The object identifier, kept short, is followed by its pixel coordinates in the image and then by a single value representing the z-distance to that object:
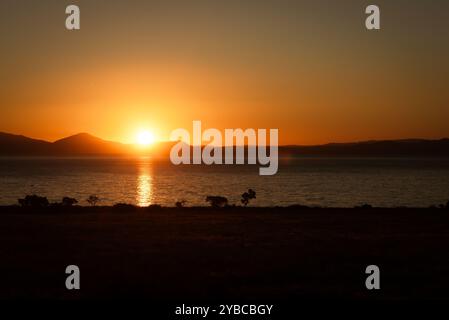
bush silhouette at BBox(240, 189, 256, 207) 49.71
